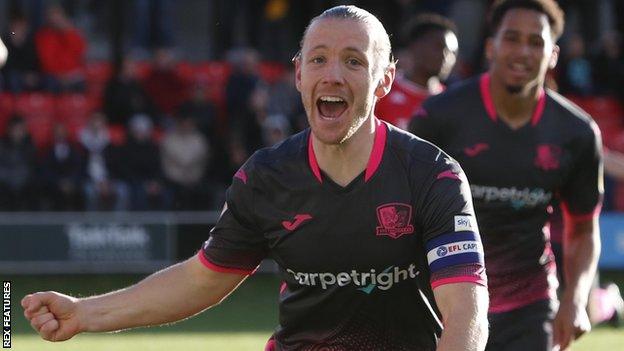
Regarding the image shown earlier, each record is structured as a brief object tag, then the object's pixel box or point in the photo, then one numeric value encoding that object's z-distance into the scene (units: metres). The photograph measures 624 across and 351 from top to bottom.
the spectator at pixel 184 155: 17.66
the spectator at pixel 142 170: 17.44
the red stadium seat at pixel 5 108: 17.98
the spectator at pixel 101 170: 17.23
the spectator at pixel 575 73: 19.09
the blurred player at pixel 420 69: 9.92
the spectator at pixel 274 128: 17.64
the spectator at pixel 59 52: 18.72
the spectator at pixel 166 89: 18.72
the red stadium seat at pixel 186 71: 19.45
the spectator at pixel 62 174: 17.08
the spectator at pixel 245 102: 17.98
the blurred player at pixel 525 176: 6.79
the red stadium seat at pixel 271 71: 19.70
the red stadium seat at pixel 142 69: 18.80
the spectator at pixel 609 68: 19.45
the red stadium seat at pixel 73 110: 18.67
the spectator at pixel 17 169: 17.06
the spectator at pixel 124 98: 18.25
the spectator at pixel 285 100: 18.36
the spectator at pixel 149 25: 21.14
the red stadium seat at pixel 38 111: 18.48
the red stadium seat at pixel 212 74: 19.84
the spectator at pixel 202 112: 18.03
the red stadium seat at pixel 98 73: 19.58
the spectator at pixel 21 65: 18.53
